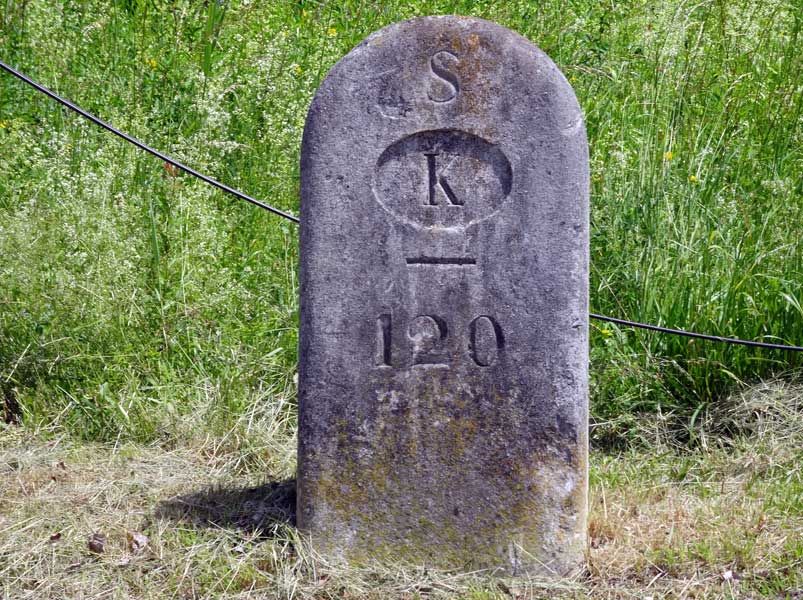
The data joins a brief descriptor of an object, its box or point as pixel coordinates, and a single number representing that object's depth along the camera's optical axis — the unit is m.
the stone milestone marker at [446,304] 3.01
